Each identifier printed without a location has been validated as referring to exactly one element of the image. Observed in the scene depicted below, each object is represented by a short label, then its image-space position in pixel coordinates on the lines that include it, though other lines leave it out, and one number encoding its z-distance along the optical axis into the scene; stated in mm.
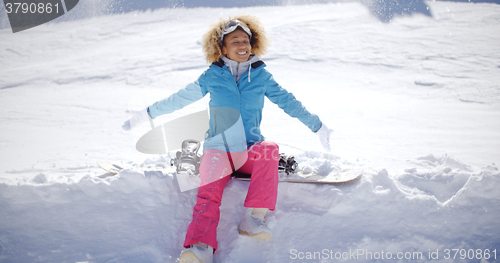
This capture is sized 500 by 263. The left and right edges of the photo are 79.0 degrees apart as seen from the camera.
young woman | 2002
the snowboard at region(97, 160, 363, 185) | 2320
